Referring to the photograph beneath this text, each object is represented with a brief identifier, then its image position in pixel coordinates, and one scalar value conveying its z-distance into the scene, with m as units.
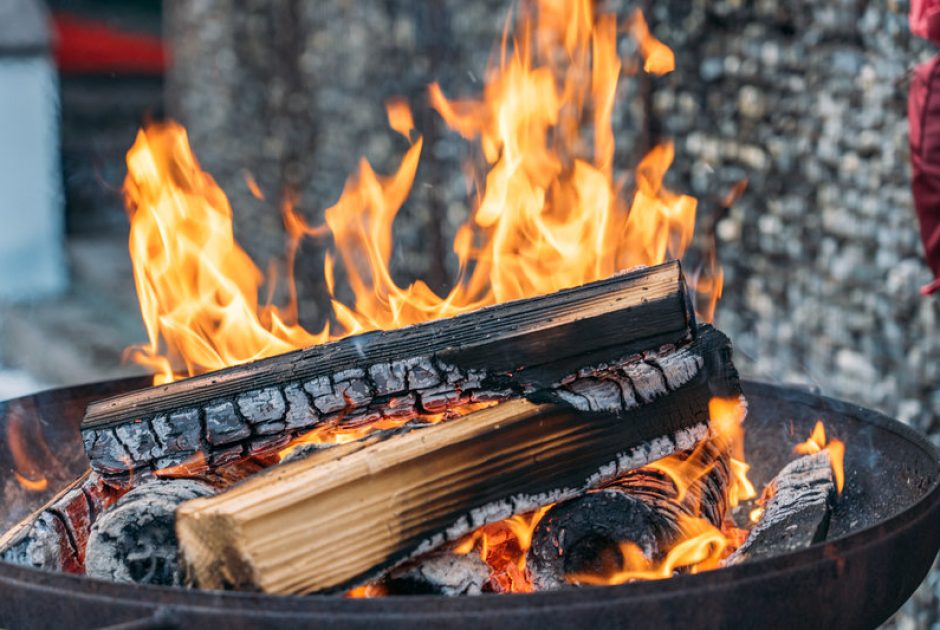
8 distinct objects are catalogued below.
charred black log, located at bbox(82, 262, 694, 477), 1.36
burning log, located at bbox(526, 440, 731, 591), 1.34
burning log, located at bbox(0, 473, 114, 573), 1.35
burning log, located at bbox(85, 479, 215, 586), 1.33
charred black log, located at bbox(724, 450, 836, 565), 1.34
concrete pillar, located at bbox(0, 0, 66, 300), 4.17
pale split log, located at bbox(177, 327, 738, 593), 1.27
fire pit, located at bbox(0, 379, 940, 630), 1.21
